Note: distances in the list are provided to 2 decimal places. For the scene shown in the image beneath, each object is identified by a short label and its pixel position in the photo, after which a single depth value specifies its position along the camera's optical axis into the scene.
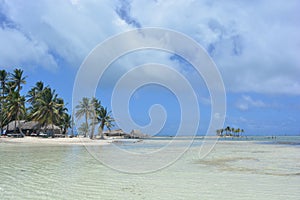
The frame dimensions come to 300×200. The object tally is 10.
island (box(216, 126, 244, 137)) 76.29
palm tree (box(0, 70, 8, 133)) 29.86
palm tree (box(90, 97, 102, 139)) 34.91
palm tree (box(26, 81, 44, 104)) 32.50
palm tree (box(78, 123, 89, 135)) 46.08
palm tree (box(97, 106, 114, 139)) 37.46
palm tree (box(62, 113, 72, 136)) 38.63
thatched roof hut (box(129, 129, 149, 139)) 52.63
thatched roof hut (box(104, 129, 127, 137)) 51.84
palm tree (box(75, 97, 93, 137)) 35.96
